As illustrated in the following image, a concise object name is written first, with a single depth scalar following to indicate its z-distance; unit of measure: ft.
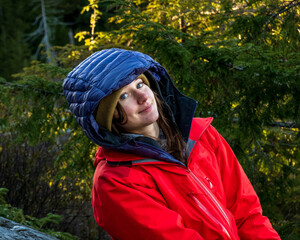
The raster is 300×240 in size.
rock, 7.65
